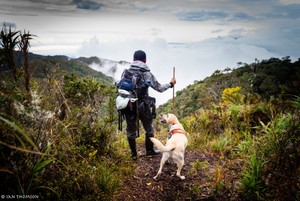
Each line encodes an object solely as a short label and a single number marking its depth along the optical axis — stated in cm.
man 585
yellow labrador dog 507
